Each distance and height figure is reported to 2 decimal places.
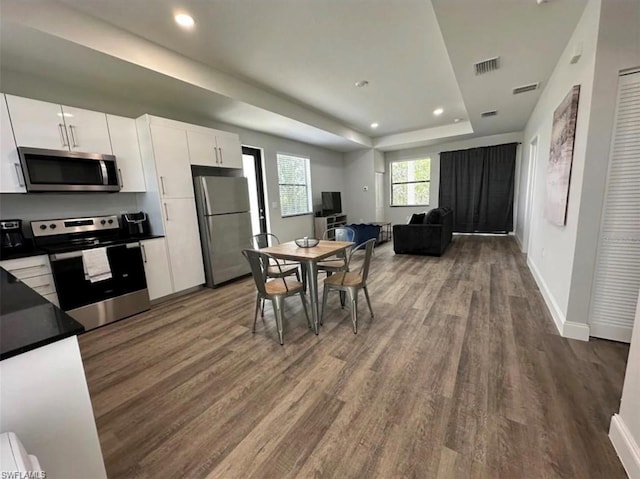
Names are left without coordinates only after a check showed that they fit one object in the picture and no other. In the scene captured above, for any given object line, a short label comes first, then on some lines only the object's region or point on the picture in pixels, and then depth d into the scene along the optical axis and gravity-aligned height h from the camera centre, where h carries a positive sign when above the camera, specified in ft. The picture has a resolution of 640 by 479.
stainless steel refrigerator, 12.17 -1.02
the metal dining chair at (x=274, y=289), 7.47 -2.69
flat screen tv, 22.44 -0.49
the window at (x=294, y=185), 19.16 +1.09
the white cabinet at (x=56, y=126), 7.86 +2.71
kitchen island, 2.65 -1.90
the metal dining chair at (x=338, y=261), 9.77 -2.51
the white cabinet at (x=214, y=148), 11.86 +2.61
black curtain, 21.84 +0.24
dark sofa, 16.71 -2.67
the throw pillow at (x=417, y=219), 17.62 -1.72
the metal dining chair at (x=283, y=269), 9.58 -2.62
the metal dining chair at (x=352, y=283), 8.11 -2.70
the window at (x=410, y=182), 25.72 +1.09
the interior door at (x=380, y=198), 25.94 -0.32
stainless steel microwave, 8.02 +1.33
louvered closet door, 6.18 -1.24
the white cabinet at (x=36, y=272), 7.55 -1.72
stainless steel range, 8.42 -1.95
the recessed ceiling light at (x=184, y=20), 7.32 +5.15
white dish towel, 8.70 -1.81
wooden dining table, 7.82 -1.69
